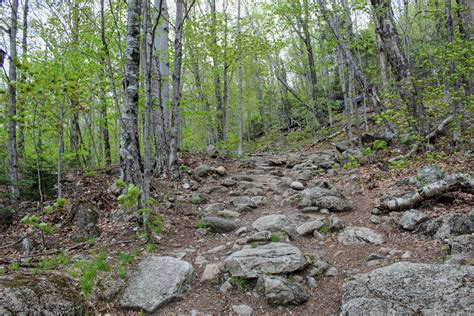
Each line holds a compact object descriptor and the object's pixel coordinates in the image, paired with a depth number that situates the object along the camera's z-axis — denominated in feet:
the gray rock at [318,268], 13.48
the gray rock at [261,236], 16.94
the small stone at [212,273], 13.74
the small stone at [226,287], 13.12
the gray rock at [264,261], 13.32
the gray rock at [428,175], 19.56
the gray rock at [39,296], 9.02
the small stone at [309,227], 18.06
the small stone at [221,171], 33.14
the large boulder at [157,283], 11.98
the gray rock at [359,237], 16.02
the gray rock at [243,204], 23.41
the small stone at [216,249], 16.65
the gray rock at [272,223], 18.76
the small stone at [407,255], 13.40
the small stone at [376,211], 18.68
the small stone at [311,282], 12.84
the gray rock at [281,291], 11.96
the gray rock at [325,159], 34.87
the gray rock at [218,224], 19.54
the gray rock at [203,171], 31.63
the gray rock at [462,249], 11.44
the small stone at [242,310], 11.78
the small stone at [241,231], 18.85
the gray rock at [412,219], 15.92
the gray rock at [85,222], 18.02
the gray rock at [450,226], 13.80
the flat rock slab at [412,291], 9.46
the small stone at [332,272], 13.44
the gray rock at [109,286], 12.06
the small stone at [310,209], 21.25
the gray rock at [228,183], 29.50
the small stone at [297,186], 27.35
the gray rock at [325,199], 20.90
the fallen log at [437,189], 16.66
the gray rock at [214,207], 23.38
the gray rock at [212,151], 40.83
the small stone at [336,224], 17.97
